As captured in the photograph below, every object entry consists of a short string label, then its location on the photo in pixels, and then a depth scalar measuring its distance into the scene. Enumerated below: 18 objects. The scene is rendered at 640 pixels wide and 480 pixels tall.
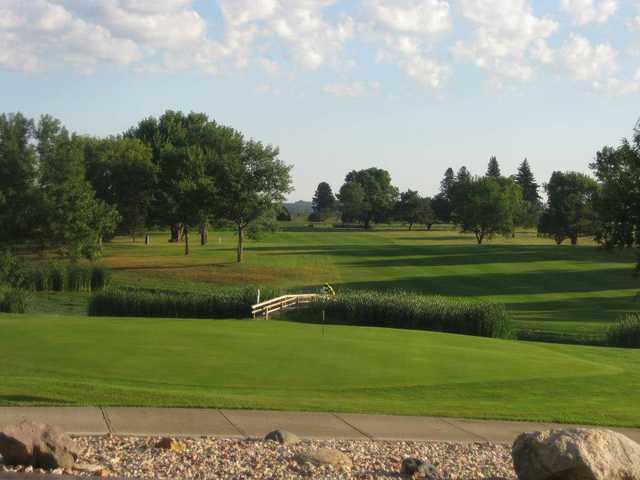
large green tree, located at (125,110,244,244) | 81.12
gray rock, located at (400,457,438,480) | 10.19
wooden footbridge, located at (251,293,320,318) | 39.89
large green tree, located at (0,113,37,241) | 69.38
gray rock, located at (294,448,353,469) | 10.23
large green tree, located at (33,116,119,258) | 69.50
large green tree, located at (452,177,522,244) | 115.44
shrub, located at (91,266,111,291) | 60.76
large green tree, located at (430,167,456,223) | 182.62
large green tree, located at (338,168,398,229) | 185.75
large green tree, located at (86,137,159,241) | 88.12
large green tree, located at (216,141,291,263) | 76.38
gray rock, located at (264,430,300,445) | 11.39
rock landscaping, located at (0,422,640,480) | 9.29
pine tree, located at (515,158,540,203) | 193.88
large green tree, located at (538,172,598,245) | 120.94
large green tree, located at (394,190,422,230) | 175.25
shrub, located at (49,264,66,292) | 58.88
